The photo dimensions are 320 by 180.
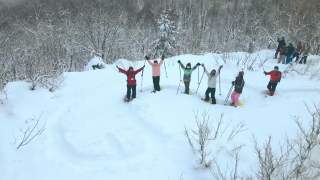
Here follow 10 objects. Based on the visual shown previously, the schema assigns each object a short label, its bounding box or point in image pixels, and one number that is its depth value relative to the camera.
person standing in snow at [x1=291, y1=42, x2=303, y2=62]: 10.20
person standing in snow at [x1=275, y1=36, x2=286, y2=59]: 10.91
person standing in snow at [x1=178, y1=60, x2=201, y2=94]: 7.39
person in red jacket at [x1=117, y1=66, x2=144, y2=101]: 6.91
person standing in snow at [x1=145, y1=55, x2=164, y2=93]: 7.52
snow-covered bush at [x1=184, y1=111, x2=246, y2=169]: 4.30
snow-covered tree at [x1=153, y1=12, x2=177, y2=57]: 18.17
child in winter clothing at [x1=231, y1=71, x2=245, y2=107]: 6.71
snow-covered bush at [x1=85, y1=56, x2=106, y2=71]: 11.78
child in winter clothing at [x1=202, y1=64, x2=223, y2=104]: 6.88
